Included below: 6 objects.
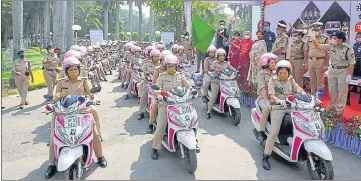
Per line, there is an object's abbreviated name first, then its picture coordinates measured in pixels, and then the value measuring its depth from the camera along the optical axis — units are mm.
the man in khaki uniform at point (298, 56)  8531
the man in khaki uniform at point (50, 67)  10336
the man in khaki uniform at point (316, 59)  7957
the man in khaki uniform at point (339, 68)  6805
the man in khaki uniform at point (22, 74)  9930
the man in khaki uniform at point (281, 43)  8922
